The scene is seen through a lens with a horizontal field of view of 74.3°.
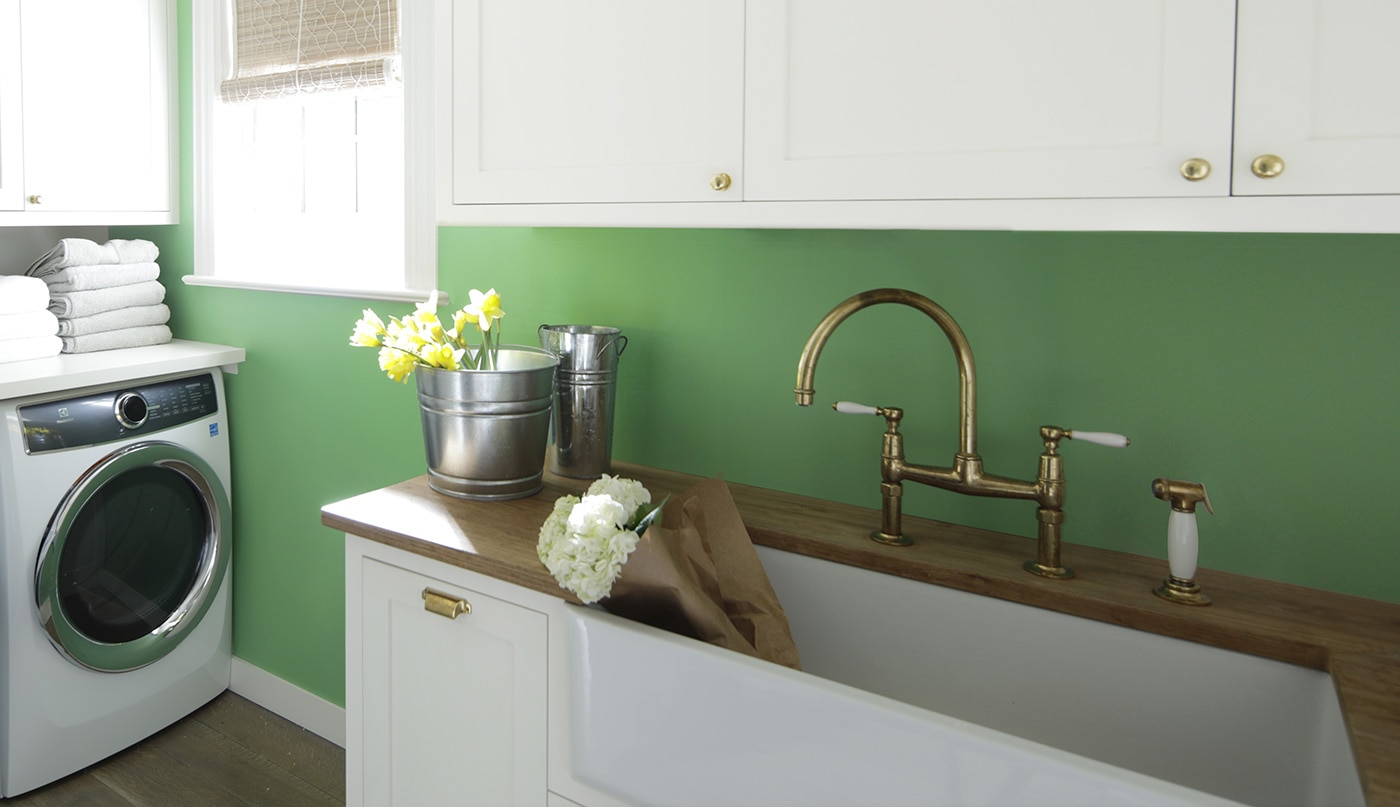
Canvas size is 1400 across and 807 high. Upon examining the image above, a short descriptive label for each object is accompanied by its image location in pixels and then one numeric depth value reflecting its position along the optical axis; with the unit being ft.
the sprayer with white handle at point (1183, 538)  3.93
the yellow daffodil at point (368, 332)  5.22
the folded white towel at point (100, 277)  7.86
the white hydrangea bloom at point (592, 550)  3.75
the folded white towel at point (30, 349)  7.36
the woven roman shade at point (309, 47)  7.10
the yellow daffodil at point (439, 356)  5.11
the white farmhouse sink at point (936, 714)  3.01
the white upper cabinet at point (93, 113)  7.44
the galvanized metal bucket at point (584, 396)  5.55
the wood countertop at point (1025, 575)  3.35
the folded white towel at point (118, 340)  7.91
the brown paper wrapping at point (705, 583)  3.80
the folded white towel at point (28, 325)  7.32
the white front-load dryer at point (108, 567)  7.05
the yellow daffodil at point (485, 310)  5.22
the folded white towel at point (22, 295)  7.32
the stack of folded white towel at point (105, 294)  7.87
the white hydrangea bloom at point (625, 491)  4.17
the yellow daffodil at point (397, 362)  5.14
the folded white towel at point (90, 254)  7.86
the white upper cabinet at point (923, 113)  3.05
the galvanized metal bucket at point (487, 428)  5.13
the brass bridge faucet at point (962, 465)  4.22
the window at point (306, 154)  7.21
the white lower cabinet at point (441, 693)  4.32
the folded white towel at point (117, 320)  7.87
